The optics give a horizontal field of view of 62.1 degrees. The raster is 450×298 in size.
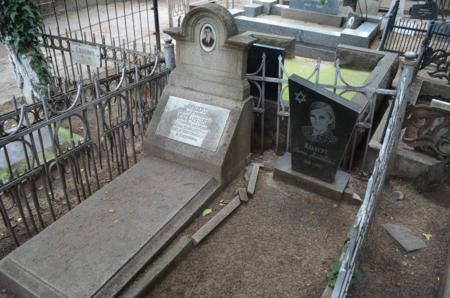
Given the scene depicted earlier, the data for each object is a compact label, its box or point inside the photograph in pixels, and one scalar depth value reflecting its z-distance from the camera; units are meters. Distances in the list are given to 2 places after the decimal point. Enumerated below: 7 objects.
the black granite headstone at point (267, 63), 4.41
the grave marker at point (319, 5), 9.35
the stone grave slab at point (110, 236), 2.83
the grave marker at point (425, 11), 8.03
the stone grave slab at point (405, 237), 3.45
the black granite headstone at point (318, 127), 3.54
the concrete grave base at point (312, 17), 9.36
